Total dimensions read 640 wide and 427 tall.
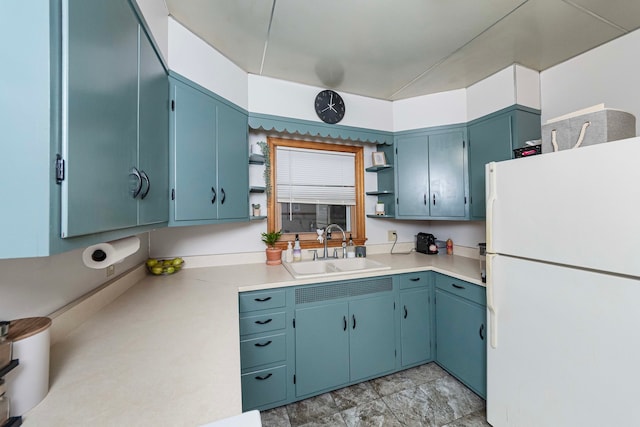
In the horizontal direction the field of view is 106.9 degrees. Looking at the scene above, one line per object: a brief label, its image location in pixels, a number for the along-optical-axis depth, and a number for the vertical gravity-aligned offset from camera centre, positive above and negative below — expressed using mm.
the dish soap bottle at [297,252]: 2201 -326
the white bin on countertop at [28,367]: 567 -366
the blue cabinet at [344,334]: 1723 -909
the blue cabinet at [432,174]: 2154 +393
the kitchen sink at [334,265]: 2053 -446
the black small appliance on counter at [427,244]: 2549 -311
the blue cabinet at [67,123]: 475 +232
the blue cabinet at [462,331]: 1687 -904
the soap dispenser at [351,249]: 2363 -337
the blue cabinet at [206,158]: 1395 +401
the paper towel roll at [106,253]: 867 -131
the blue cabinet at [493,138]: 1820 +614
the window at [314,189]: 2279 +281
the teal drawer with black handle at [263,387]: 1578 -1152
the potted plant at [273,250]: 2123 -294
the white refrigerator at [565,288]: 925 -346
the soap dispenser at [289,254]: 2182 -339
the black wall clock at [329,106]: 2111 +995
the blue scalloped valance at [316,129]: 1952 +788
